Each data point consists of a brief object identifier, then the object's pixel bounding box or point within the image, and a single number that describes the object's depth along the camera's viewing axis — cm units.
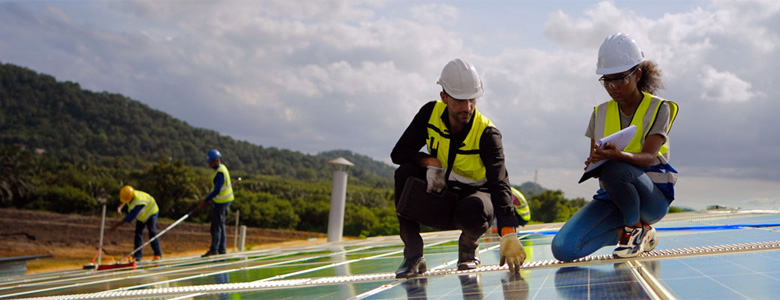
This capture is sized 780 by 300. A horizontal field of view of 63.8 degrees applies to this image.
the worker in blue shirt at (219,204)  1054
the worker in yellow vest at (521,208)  807
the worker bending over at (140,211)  1113
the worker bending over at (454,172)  352
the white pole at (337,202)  1411
